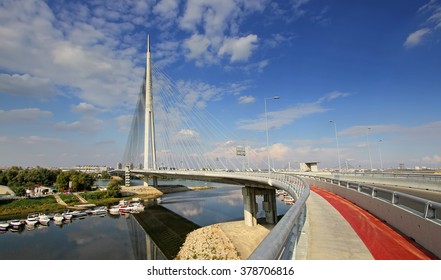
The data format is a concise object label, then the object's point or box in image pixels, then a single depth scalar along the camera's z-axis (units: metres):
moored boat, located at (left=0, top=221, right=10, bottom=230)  38.70
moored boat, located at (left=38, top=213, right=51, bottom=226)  41.66
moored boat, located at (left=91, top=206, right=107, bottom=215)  49.28
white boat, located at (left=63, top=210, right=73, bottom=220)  44.25
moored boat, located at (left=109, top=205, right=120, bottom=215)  50.22
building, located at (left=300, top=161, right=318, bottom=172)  46.31
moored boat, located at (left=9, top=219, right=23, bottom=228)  39.50
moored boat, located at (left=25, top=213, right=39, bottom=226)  40.47
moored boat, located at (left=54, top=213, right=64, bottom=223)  42.41
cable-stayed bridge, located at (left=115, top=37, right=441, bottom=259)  3.12
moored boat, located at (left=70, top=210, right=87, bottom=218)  46.41
